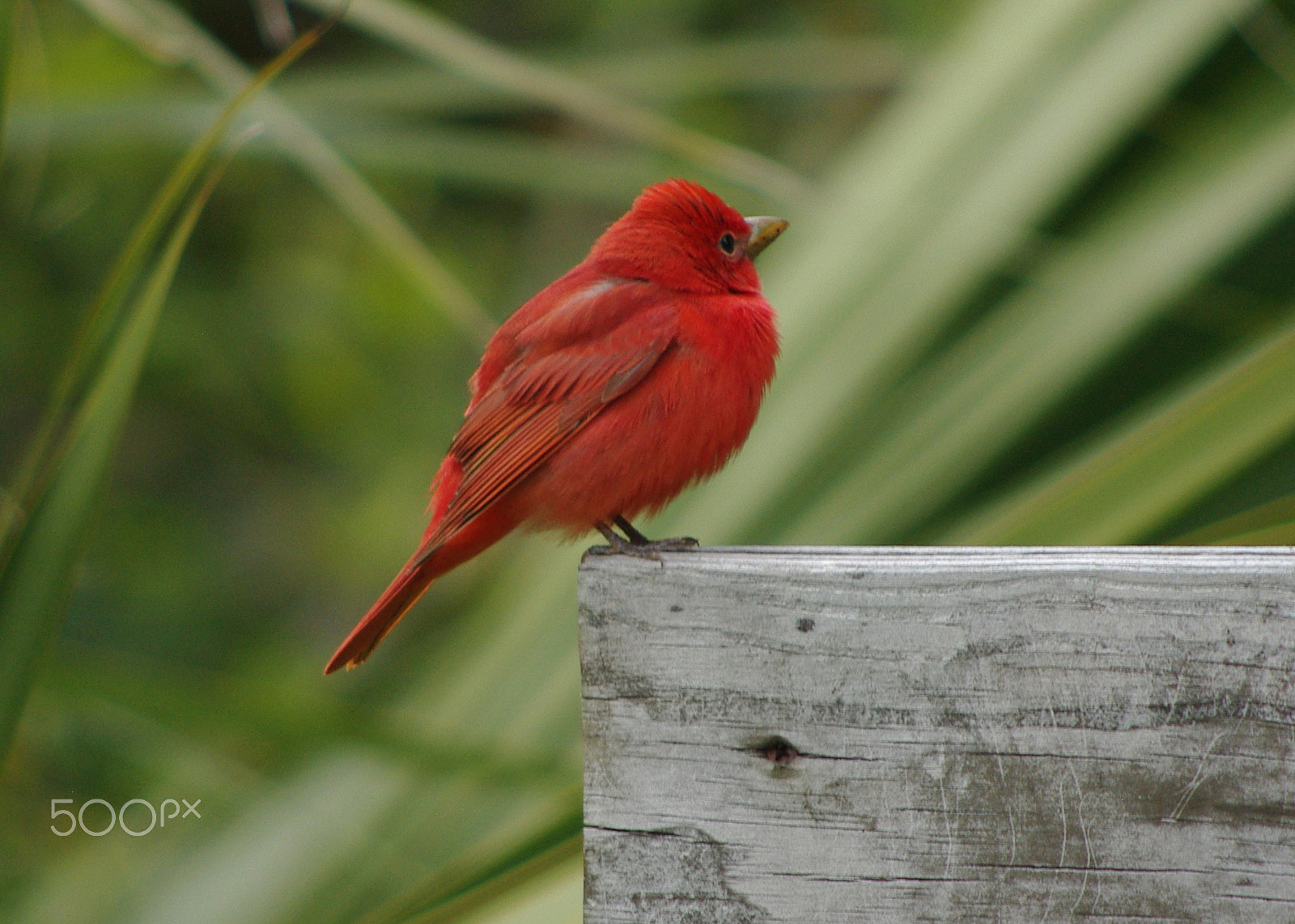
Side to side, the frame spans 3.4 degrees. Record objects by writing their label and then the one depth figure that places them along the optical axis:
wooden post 5.56
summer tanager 5.77
